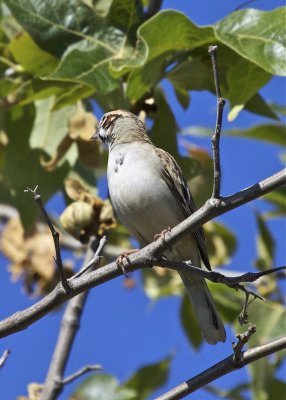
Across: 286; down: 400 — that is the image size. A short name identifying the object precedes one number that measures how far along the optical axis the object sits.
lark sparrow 10.76
